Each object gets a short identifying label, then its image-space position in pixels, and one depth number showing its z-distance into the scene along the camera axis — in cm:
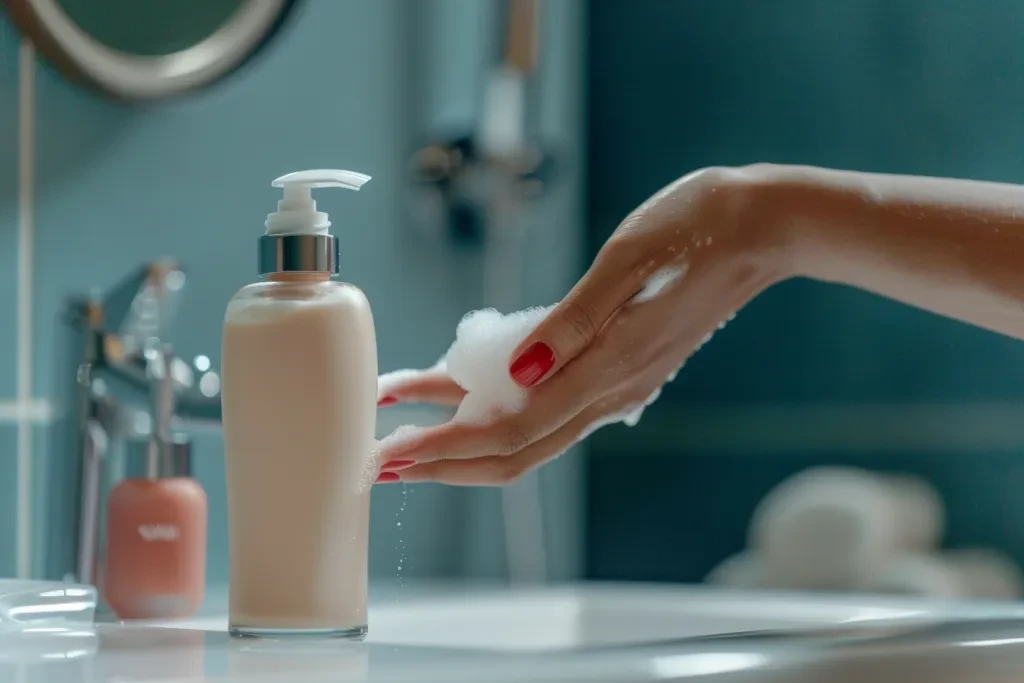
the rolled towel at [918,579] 171
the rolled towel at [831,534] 174
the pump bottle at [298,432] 107
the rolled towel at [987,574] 175
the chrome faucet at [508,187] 184
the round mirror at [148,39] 137
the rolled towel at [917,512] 180
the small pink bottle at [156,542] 121
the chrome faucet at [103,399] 127
